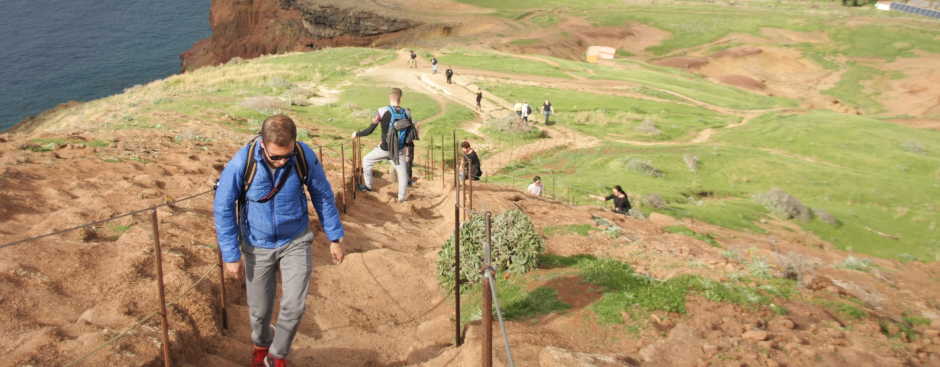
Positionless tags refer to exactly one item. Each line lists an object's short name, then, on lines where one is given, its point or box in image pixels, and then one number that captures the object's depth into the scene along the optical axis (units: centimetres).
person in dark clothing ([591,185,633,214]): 1513
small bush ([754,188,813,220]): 1870
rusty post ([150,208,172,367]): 498
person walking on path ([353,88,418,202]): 1122
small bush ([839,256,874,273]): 1087
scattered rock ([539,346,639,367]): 550
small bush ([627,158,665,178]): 2223
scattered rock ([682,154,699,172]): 2352
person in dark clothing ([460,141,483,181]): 1380
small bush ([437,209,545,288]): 850
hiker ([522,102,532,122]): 2986
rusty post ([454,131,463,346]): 619
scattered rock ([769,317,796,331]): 667
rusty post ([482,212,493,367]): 421
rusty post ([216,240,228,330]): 617
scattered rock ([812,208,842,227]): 1879
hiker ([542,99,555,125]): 3081
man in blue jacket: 501
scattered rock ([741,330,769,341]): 629
